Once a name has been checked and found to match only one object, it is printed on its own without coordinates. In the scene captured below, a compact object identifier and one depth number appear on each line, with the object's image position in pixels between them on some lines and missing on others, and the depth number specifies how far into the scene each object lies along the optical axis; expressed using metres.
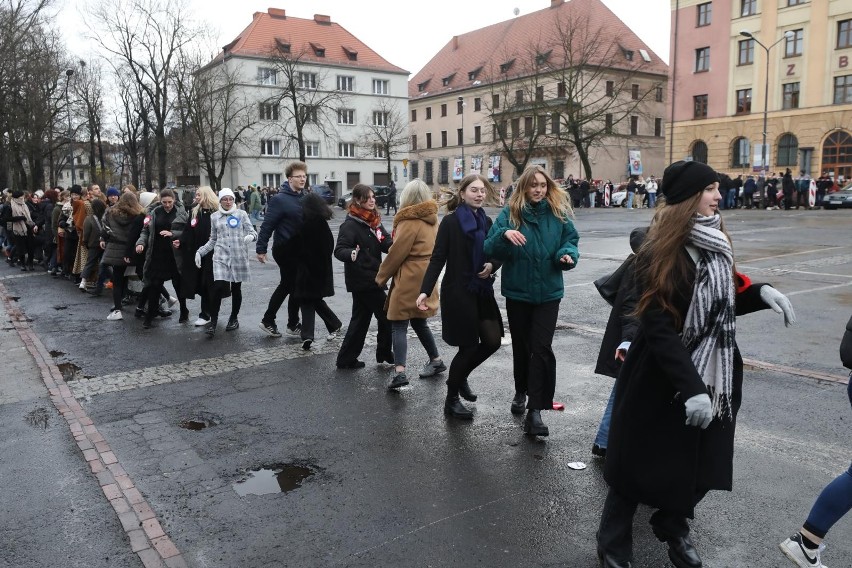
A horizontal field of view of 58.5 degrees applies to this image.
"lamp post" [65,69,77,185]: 43.96
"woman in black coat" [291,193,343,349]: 8.21
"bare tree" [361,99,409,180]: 74.56
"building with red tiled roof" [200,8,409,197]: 68.44
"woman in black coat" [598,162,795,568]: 3.07
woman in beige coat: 6.43
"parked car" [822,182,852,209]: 35.28
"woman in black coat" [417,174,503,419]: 5.57
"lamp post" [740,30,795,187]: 41.00
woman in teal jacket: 5.27
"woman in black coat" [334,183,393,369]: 7.17
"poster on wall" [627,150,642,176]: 66.19
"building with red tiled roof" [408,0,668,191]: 53.66
